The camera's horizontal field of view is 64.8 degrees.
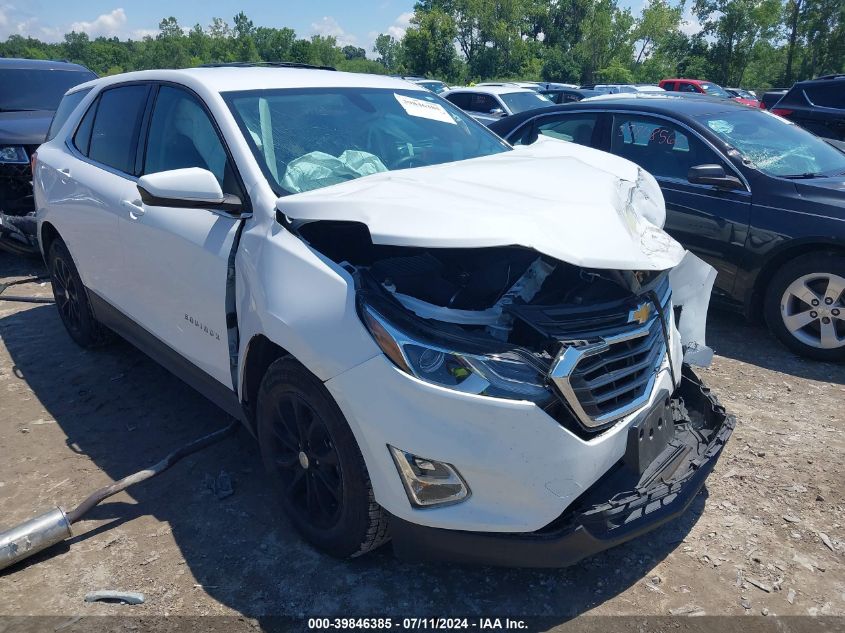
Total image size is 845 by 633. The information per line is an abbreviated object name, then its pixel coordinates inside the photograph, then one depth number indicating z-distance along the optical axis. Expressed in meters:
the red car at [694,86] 25.17
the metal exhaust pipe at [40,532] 2.63
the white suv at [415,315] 2.09
